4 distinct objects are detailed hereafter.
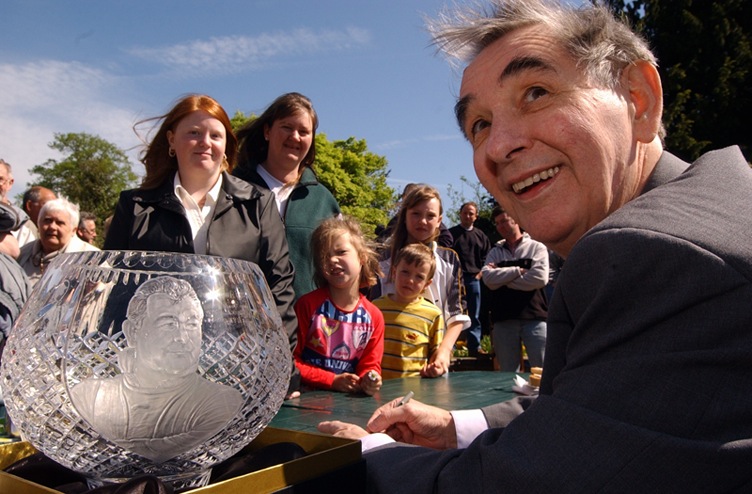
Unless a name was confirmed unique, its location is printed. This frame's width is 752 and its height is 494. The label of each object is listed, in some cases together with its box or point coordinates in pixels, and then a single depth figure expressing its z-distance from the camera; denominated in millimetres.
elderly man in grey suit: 691
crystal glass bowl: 658
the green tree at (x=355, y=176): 34419
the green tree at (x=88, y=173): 58125
